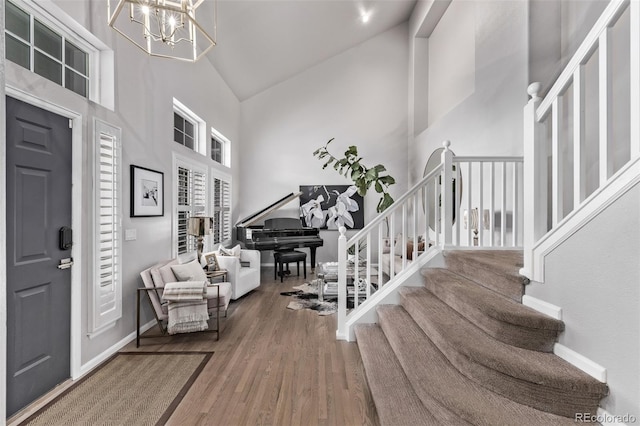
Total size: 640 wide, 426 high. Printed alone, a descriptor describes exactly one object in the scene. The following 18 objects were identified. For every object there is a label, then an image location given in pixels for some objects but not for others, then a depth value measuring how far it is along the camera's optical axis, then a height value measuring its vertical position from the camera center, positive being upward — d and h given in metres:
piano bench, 5.93 -0.90
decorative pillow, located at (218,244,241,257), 4.80 -0.63
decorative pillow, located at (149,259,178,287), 3.25 -0.69
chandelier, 1.66 +1.80
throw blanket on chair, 3.06 -0.95
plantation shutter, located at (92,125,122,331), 2.68 -0.21
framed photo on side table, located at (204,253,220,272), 4.29 -0.71
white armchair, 4.42 -0.93
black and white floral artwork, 7.13 +0.07
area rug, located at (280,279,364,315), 4.21 -1.32
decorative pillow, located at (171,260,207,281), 3.52 -0.70
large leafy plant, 6.17 +0.76
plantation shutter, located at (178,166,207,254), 4.41 +0.14
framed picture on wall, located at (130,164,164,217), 3.22 +0.21
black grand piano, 5.96 -0.44
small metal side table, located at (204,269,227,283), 4.03 -0.83
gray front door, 2.02 -0.30
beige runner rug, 2.02 -1.34
